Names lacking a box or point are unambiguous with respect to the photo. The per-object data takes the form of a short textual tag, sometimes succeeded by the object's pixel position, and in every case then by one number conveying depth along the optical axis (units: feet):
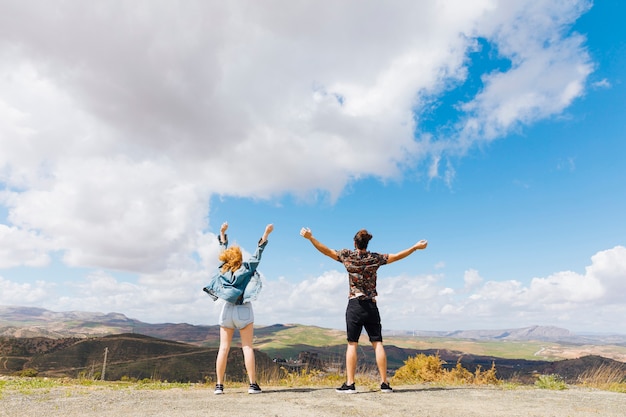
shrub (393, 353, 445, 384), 34.65
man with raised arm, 23.49
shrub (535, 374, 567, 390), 28.91
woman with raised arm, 23.34
